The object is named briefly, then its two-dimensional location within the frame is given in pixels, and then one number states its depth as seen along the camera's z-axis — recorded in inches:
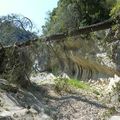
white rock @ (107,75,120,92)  273.8
